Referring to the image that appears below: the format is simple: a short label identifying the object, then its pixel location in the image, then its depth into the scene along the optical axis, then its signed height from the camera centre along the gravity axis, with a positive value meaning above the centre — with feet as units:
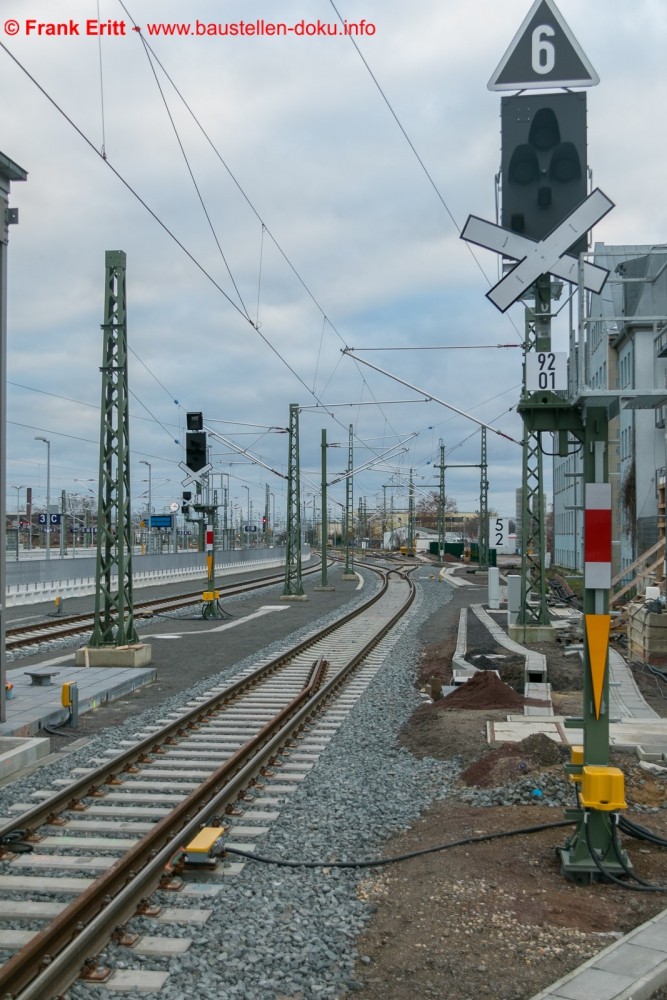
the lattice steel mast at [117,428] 50.78 +5.49
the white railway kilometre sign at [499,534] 100.73 -1.32
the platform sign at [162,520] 226.58 +0.45
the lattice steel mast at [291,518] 112.78 +0.54
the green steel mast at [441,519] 208.88 +0.87
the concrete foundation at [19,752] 29.71 -8.02
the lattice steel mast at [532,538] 66.95 -1.16
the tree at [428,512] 426.18 +5.50
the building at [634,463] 110.93 +8.98
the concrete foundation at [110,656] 52.80 -8.04
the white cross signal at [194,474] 74.18 +4.02
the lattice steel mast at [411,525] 255.91 -0.85
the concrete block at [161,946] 16.90 -8.16
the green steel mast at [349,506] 157.28 +2.93
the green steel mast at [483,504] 166.71 +3.45
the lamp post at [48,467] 155.35 +9.67
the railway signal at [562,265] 19.21 +5.84
